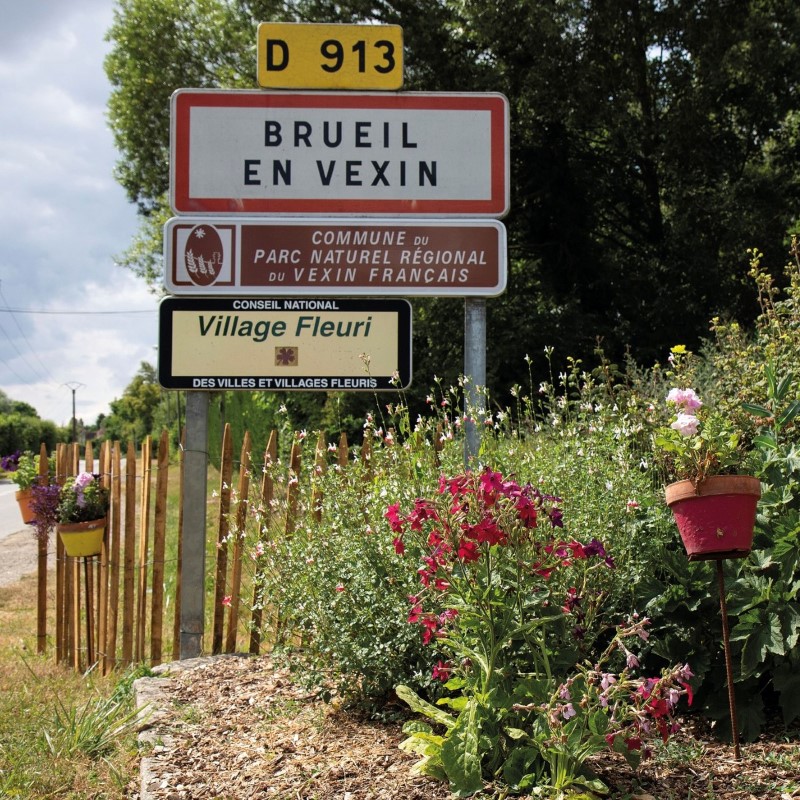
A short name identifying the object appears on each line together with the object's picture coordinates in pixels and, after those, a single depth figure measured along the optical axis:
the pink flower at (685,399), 3.39
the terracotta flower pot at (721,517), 3.17
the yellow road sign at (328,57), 5.53
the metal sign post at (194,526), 5.38
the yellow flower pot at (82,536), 5.99
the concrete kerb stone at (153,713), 3.44
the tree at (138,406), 70.92
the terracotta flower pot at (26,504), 6.79
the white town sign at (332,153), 5.46
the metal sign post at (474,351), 5.00
